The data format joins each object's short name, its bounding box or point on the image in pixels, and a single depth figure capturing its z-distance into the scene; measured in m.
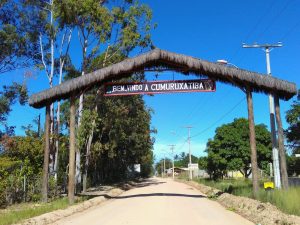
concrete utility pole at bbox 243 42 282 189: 14.40
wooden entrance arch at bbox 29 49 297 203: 12.78
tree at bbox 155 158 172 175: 119.83
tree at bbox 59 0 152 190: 19.98
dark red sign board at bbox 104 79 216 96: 13.82
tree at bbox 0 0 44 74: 21.36
